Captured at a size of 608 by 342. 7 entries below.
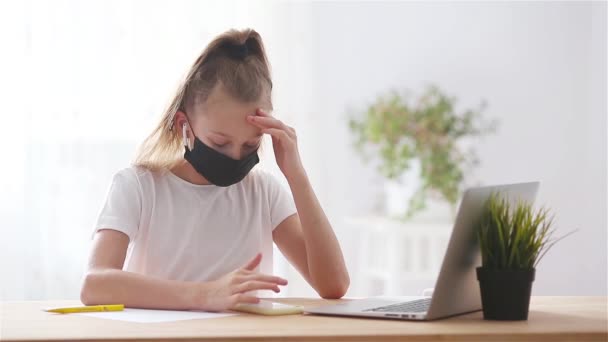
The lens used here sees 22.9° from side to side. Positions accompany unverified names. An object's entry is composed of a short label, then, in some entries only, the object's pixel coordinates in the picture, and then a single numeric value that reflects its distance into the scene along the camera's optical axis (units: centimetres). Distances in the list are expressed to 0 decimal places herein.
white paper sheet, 211
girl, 246
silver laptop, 208
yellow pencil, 220
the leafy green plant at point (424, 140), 454
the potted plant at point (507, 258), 211
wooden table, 196
